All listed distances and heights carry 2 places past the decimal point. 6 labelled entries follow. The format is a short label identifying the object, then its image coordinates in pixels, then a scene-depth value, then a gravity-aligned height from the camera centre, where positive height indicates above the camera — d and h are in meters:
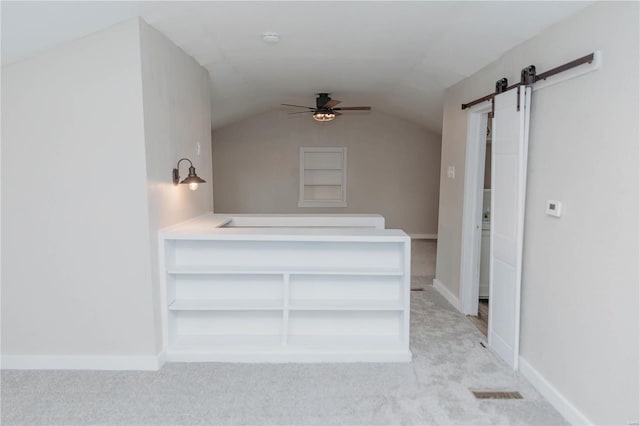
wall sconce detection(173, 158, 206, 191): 2.96 +0.01
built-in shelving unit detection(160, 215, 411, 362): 2.82 -0.87
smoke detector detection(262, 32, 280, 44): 2.93 +1.07
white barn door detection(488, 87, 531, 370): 2.57 -0.24
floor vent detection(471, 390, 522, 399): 2.38 -1.28
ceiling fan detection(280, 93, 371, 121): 5.44 +0.98
